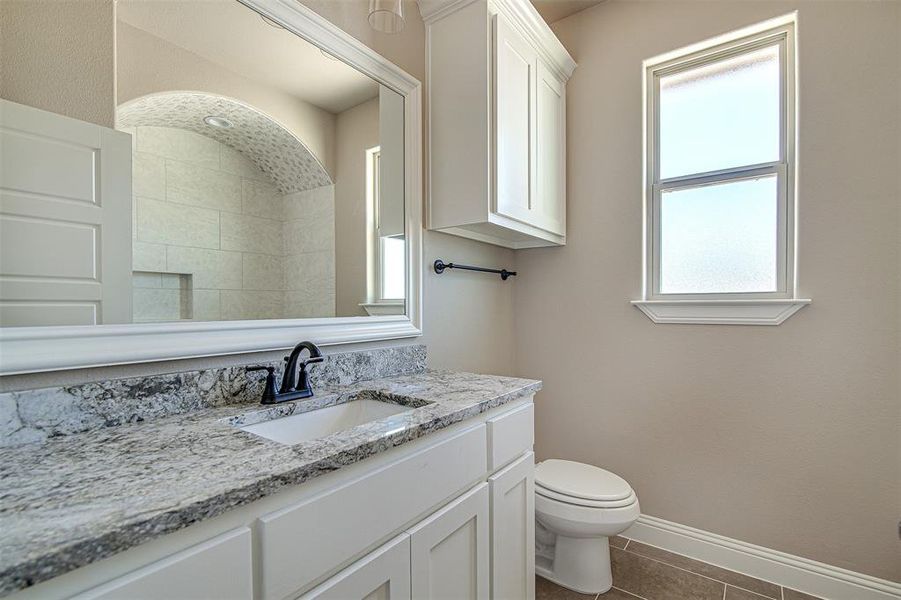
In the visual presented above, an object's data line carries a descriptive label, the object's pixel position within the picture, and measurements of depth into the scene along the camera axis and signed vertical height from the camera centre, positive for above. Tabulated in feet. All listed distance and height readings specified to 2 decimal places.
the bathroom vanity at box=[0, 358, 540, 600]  1.72 -1.10
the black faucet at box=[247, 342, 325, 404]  3.75 -0.79
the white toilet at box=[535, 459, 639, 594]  5.26 -2.80
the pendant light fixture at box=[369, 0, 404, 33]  4.31 +2.90
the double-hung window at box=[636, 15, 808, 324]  5.90 +1.70
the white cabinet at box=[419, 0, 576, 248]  5.33 +2.41
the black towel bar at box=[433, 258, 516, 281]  6.03 +0.43
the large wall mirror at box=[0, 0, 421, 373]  2.85 +0.85
